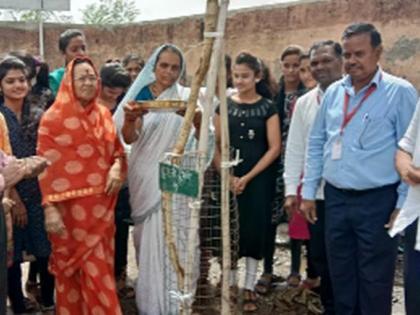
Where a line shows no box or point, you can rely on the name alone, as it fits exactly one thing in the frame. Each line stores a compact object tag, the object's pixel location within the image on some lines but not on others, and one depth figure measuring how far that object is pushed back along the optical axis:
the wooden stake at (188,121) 2.74
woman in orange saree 3.58
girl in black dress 4.15
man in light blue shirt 3.12
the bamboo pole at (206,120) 2.73
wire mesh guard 3.82
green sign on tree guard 2.74
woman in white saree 3.83
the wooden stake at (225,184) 2.86
